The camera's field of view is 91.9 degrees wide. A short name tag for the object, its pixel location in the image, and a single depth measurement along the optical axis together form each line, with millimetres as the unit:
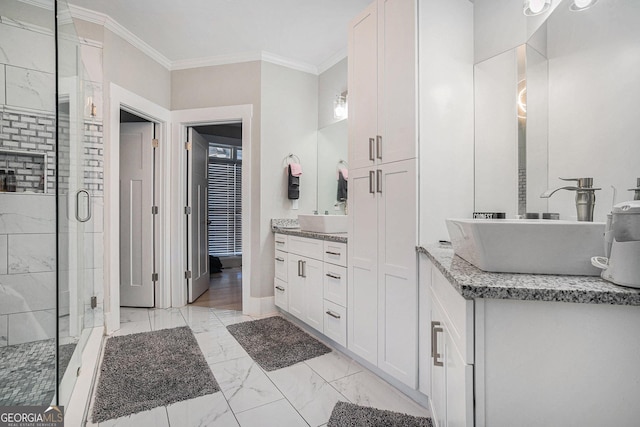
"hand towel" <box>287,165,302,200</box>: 3205
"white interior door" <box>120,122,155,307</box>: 3223
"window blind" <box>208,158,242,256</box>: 5477
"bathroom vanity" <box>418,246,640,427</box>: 667
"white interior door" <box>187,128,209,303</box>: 3377
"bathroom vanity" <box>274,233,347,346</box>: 2199
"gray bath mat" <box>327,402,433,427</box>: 1490
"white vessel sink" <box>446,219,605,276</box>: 796
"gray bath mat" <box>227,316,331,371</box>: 2170
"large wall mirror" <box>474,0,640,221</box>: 1099
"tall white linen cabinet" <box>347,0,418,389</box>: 1657
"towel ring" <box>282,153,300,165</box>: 3281
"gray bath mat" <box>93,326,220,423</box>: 1649
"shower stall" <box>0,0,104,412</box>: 1564
